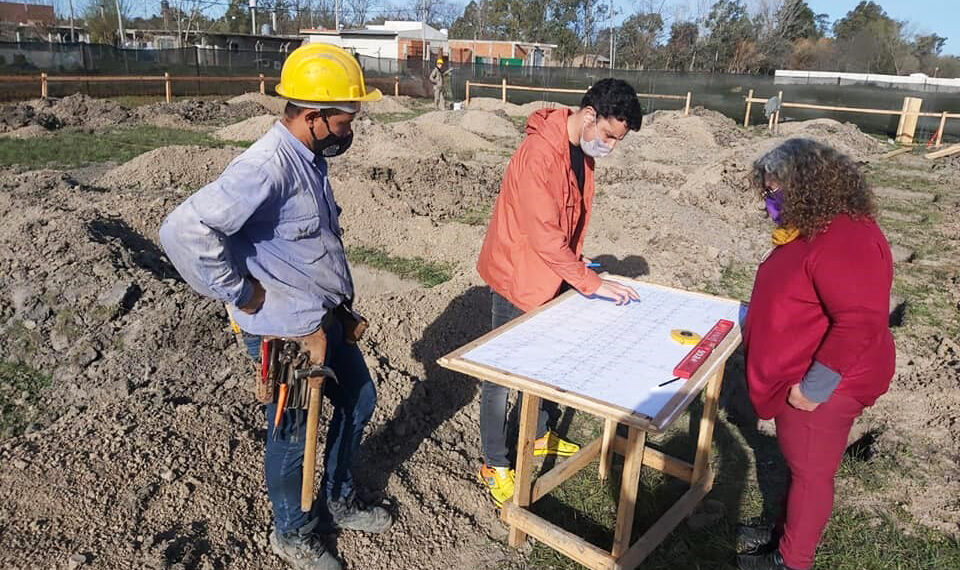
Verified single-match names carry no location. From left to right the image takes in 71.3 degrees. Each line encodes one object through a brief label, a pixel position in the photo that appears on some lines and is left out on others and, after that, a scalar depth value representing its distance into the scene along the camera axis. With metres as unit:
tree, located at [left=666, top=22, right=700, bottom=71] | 48.72
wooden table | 2.19
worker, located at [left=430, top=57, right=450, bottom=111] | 23.58
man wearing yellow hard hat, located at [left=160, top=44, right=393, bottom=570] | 2.00
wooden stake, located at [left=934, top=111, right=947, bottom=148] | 18.20
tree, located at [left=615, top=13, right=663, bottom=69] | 51.59
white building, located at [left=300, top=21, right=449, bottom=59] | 49.33
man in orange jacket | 2.80
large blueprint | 2.29
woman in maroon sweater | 2.11
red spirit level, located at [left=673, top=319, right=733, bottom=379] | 2.40
